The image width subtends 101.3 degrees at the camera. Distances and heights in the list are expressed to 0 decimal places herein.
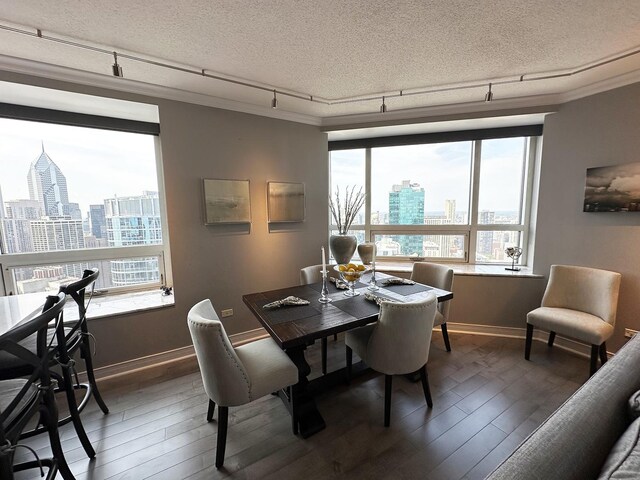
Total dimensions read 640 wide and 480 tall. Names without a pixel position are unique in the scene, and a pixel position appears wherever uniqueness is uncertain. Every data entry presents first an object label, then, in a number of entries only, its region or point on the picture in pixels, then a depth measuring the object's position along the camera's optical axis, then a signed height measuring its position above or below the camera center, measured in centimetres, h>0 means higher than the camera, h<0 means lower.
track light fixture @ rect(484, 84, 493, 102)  236 +101
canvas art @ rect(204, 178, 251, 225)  270 +11
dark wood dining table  164 -74
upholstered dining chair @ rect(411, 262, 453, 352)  262 -74
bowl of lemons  213 -50
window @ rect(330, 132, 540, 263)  335 +21
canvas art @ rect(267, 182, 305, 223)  305 +12
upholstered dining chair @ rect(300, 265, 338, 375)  277 -68
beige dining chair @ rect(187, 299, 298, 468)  141 -97
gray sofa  71 -69
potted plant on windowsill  340 +4
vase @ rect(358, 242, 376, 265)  308 -49
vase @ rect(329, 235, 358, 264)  271 -38
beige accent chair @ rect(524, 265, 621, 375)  223 -95
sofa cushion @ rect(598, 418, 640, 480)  68 -69
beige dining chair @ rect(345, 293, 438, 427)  167 -86
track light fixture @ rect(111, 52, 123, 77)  181 +99
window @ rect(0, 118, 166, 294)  237 +6
